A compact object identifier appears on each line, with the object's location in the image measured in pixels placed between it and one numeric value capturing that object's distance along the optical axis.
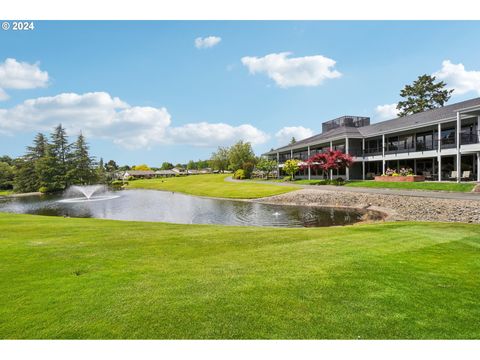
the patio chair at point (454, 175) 24.01
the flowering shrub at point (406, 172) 26.95
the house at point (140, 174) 109.12
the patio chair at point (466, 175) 23.25
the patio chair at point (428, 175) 27.94
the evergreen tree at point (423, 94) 52.50
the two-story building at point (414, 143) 23.97
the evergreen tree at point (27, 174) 56.06
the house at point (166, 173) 110.92
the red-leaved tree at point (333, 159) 32.22
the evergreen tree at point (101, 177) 68.31
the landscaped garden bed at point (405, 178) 25.86
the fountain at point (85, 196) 33.31
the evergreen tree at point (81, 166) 58.81
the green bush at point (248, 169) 61.80
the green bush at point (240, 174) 60.62
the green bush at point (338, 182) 32.99
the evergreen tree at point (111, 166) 109.56
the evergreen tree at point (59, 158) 56.12
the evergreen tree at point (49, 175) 54.84
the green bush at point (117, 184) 67.94
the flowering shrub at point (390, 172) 28.83
